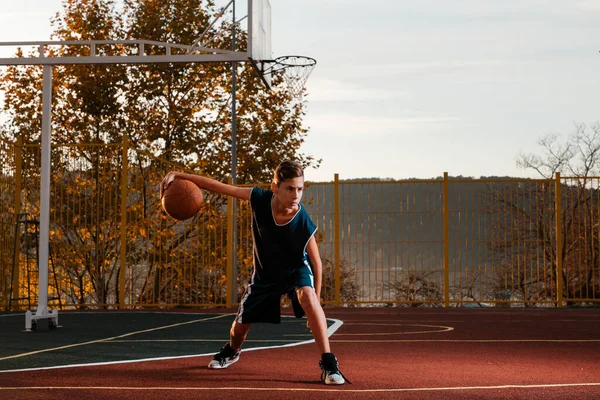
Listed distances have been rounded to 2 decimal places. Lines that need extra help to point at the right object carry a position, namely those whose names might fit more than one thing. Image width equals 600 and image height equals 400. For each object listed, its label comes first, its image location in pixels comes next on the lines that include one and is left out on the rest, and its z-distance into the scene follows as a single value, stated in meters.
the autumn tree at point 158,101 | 21.22
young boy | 5.71
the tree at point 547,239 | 15.70
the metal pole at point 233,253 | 16.30
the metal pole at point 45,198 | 10.17
